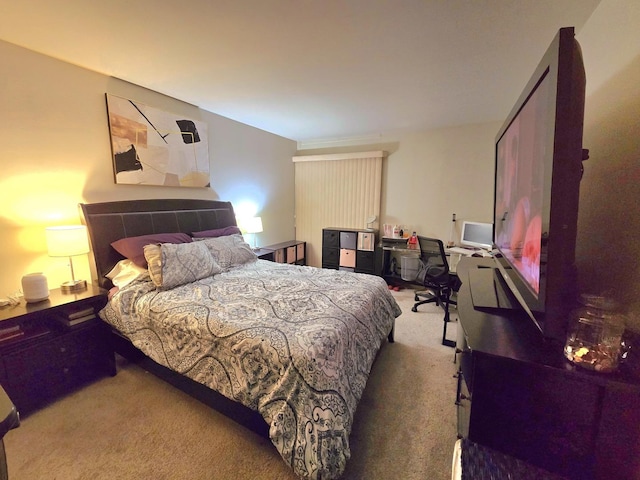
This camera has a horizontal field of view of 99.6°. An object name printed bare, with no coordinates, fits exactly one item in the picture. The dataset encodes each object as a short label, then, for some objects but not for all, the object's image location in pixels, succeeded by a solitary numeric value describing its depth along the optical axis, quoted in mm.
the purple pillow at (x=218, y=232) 3011
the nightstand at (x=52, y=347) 1708
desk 4264
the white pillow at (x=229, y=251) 2760
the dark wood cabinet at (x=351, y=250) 4475
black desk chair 3051
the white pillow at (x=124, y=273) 2223
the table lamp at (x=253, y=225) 3809
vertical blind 4574
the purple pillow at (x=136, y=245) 2309
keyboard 3507
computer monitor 3633
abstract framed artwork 2516
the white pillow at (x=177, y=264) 2164
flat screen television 767
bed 1294
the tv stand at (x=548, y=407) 794
